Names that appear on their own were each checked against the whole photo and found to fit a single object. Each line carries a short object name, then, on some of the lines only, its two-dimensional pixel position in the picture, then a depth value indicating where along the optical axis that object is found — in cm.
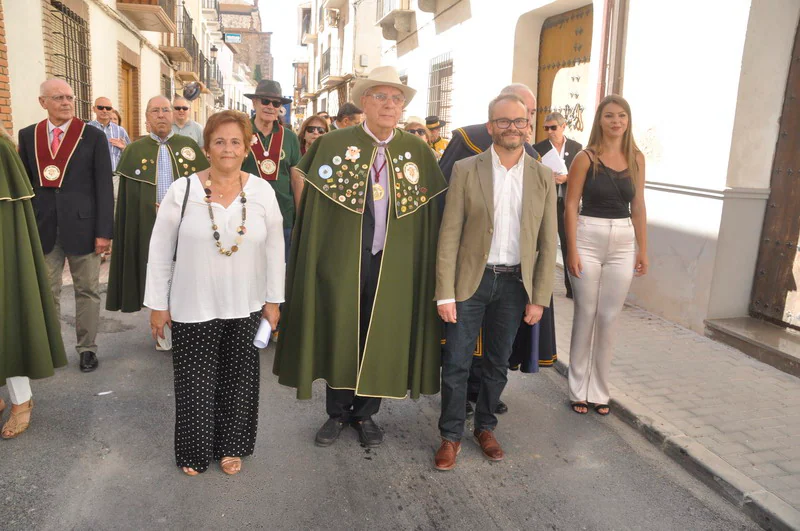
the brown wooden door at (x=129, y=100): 1483
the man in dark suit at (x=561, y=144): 676
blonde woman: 431
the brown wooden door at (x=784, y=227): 577
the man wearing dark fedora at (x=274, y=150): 539
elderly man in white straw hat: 355
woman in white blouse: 315
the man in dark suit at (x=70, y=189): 469
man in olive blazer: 339
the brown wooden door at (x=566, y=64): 888
